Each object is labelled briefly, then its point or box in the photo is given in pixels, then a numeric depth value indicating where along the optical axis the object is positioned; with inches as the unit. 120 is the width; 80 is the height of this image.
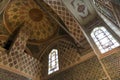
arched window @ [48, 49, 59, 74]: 263.4
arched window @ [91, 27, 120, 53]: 197.0
